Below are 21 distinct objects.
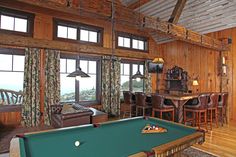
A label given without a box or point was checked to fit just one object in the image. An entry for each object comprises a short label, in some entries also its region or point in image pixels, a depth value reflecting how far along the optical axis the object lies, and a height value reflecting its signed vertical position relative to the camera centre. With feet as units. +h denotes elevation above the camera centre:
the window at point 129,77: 27.45 +0.64
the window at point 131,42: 26.89 +6.29
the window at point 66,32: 21.51 +6.04
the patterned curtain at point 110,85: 24.31 -0.58
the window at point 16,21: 18.04 +6.28
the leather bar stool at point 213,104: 18.56 -2.42
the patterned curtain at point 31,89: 18.80 -0.95
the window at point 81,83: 22.20 -0.32
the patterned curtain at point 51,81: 19.99 -0.08
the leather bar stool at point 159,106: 17.44 -2.46
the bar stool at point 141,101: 19.16 -2.24
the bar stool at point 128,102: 21.49 -2.57
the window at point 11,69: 18.37 +1.13
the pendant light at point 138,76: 20.23 +0.58
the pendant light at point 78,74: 14.17 +0.53
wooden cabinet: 27.04 +0.37
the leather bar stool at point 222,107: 20.15 -2.97
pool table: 5.98 -2.41
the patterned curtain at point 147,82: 28.73 -0.22
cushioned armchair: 12.96 -2.81
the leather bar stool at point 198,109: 17.40 -2.77
